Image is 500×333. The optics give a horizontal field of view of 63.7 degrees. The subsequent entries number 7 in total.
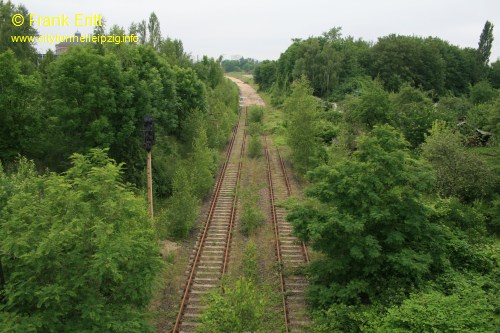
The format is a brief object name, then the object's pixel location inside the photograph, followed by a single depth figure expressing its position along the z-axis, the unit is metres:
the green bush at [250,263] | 16.06
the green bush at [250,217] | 20.39
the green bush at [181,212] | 19.59
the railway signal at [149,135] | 15.69
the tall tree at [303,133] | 28.81
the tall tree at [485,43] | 81.75
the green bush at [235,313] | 10.01
